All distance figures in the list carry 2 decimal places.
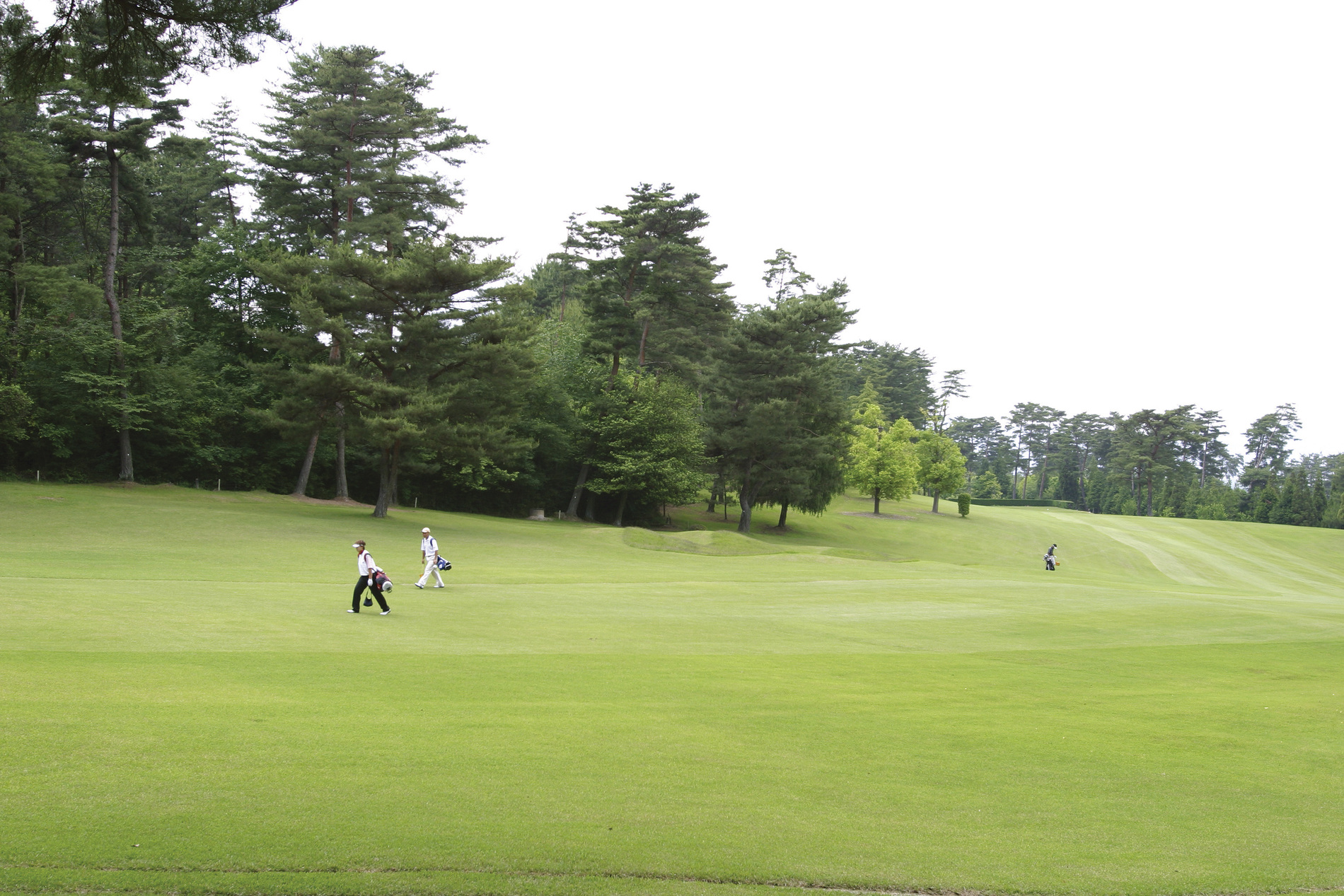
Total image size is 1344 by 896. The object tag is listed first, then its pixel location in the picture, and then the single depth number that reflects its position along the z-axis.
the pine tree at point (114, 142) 40.06
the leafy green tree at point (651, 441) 54.09
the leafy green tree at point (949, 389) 122.06
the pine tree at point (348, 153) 45.09
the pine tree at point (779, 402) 57.66
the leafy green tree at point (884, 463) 73.81
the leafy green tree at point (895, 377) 109.06
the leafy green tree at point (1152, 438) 106.88
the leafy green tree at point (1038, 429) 145.75
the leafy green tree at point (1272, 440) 128.50
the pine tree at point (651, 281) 53.34
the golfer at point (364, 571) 17.89
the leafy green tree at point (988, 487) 126.50
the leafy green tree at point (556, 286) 94.38
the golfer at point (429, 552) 22.42
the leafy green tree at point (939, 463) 80.25
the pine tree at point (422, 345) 39.56
